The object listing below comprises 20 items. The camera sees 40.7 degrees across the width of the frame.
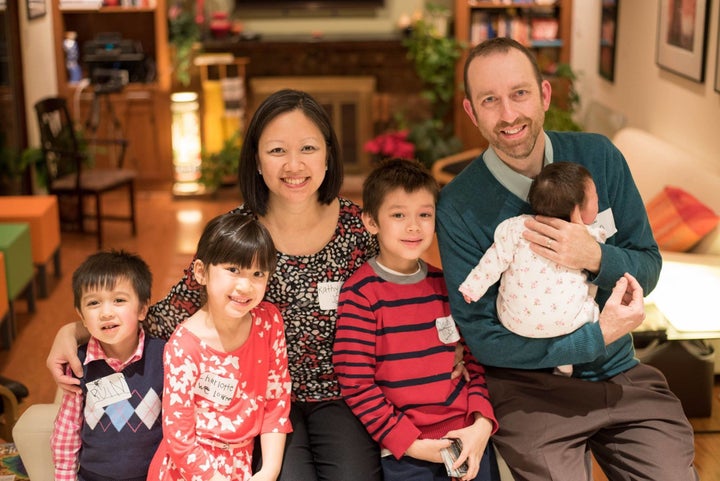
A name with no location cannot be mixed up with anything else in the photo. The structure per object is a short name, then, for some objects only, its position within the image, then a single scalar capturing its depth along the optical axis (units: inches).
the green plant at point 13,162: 255.8
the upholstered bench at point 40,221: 212.1
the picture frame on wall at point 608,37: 254.7
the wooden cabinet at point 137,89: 297.6
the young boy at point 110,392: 90.1
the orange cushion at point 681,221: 163.2
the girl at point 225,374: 87.7
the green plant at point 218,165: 300.2
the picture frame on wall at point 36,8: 275.1
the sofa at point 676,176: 162.6
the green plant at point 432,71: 298.2
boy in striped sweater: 92.7
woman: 95.4
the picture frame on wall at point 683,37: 187.5
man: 90.3
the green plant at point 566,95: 280.3
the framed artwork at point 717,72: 177.9
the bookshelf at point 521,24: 299.7
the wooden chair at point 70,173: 253.0
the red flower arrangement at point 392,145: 296.0
